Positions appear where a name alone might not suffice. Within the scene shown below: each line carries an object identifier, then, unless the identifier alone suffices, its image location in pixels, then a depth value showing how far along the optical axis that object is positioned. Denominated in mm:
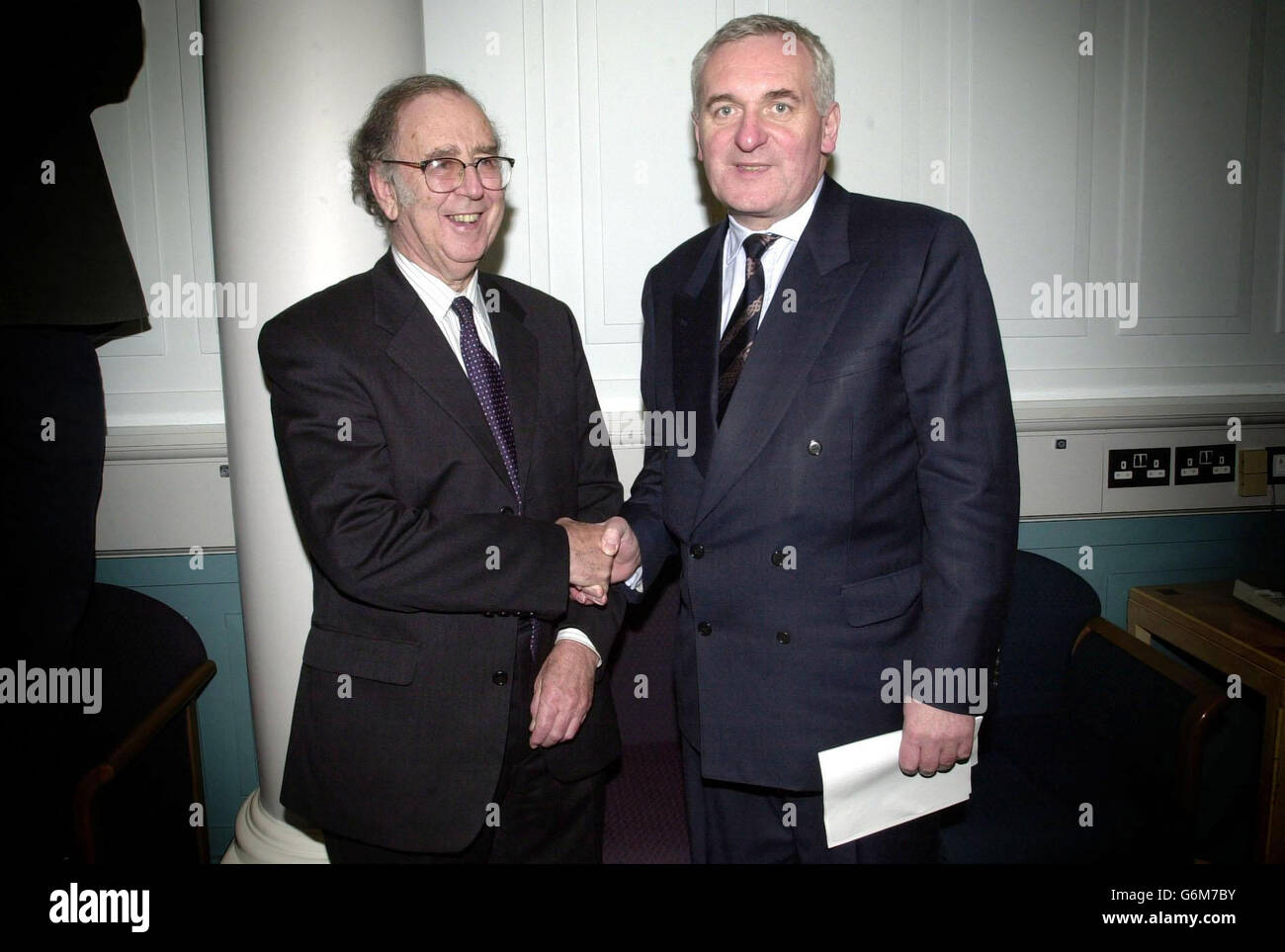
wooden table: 2164
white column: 1930
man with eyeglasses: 1430
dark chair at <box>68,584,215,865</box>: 2172
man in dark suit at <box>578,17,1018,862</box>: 1383
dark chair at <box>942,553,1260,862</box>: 2021
